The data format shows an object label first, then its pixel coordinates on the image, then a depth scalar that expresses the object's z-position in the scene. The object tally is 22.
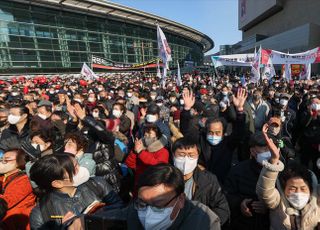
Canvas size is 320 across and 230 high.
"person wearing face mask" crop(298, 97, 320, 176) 3.69
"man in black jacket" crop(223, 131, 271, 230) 1.97
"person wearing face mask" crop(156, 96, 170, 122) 5.39
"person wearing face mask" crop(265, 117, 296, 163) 2.75
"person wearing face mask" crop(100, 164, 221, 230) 1.28
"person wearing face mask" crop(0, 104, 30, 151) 3.85
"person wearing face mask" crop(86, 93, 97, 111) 6.61
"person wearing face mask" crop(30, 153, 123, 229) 1.66
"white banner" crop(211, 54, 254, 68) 9.29
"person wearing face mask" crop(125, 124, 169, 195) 2.81
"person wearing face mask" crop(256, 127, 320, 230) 1.60
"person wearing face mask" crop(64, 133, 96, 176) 2.58
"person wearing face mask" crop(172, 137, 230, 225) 1.94
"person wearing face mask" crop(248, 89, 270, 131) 4.71
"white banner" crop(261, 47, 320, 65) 8.84
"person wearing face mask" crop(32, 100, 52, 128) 4.12
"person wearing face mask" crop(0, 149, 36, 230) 2.02
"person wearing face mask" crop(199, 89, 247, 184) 2.83
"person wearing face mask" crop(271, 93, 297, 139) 4.22
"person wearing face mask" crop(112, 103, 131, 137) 4.45
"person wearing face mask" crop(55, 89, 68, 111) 6.00
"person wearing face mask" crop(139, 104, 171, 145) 4.00
